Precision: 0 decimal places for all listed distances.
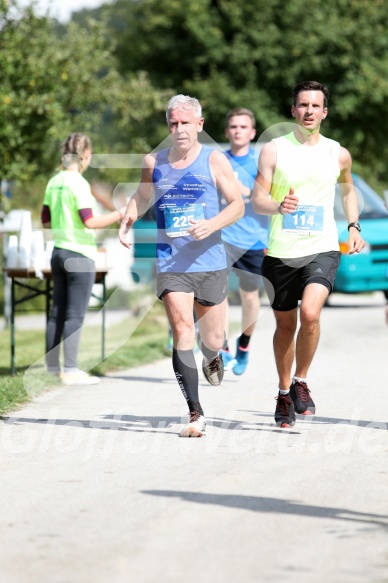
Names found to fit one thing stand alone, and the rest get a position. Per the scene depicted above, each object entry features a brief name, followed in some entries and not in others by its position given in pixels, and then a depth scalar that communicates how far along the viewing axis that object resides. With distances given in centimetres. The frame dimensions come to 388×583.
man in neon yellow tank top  1628
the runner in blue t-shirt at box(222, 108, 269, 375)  2217
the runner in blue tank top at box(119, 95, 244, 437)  1593
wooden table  2250
